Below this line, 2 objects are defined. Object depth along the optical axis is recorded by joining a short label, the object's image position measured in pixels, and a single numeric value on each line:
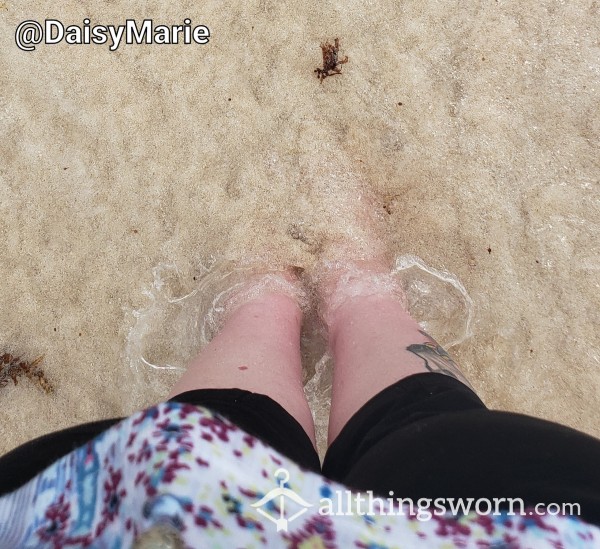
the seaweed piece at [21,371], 1.74
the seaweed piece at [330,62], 1.76
